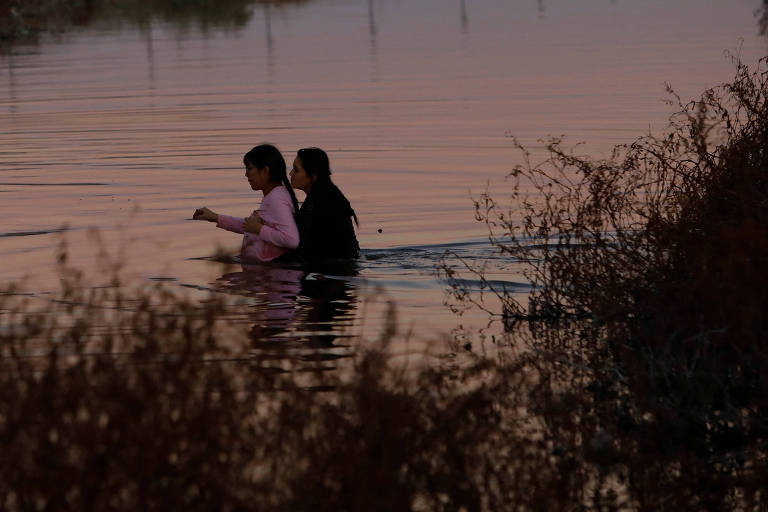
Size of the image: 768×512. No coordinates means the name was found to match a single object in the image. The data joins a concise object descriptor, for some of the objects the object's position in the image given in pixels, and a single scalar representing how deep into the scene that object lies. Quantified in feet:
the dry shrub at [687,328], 44.45
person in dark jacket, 86.53
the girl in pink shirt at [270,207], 84.23
